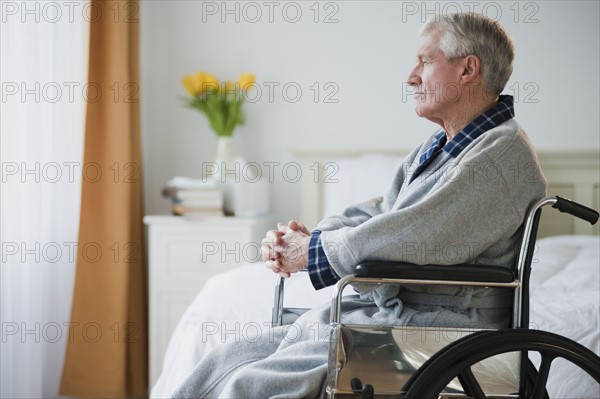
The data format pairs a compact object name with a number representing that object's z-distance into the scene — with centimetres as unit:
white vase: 343
